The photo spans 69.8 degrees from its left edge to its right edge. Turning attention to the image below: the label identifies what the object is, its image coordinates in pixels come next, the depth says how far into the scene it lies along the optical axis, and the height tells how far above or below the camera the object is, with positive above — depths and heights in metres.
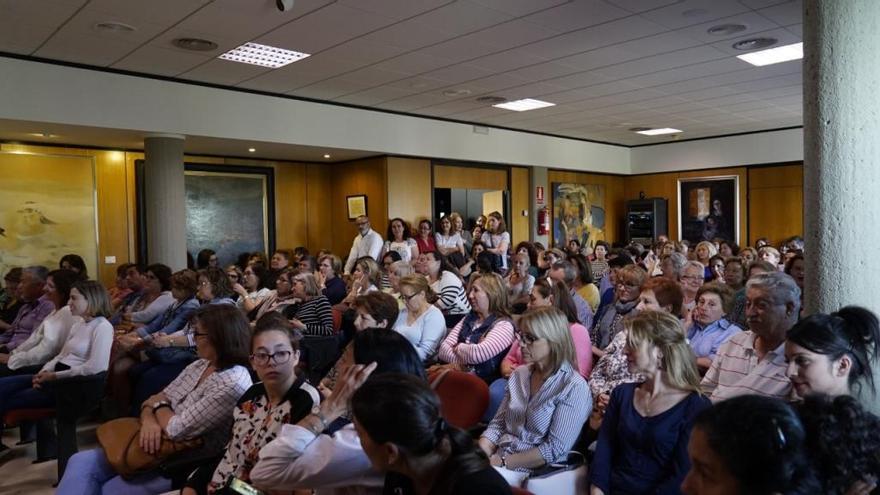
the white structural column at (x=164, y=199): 7.59 +0.48
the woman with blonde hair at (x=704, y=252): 8.08 -0.37
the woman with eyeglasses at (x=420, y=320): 4.58 -0.66
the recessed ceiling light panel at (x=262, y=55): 6.40 +1.89
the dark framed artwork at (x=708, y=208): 13.08 +0.32
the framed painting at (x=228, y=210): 9.42 +0.40
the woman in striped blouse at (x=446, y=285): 5.52 -0.51
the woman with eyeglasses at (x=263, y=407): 2.43 -0.68
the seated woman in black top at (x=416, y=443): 1.57 -0.54
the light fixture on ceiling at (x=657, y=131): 12.17 +1.83
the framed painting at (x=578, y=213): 13.20 +0.30
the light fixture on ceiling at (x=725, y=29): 5.93 +1.84
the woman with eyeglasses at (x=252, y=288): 6.28 -0.59
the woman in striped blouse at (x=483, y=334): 4.12 -0.72
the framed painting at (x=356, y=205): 10.40 +0.46
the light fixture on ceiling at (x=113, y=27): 5.55 +1.89
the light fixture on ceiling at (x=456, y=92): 8.41 +1.86
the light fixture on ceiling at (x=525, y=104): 9.29 +1.85
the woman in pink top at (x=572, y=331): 3.58 -0.68
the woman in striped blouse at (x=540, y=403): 2.79 -0.81
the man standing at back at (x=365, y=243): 9.14 -0.16
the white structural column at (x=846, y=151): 2.66 +0.29
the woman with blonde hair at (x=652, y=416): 2.38 -0.75
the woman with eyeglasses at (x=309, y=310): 5.30 -0.66
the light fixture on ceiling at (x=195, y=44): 6.05 +1.88
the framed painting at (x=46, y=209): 7.93 +0.41
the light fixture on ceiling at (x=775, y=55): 6.75 +1.85
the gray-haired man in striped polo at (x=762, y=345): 2.70 -0.57
